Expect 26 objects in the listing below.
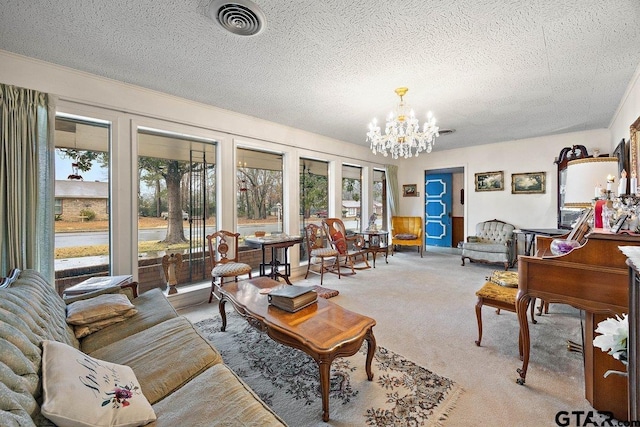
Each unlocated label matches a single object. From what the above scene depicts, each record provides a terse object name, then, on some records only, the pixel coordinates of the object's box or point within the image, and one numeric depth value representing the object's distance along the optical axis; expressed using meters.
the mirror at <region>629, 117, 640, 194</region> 2.61
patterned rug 1.59
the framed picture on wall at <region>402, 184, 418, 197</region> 7.03
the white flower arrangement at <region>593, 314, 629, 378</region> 1.03
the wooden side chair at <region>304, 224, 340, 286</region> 4.52
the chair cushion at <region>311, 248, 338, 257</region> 4.47
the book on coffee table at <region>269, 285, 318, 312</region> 1.99
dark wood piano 1.52
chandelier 3.14
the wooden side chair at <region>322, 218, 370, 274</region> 4.88
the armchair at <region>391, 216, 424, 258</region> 6.42
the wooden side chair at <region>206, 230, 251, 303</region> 3.33
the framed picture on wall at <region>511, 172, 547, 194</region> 5.32
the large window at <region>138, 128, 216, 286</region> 3.27
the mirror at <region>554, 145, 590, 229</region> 4.48
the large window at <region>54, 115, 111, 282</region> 2.75
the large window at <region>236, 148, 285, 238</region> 4.20
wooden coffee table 1.56
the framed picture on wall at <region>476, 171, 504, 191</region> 5.77
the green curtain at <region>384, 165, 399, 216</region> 6.81
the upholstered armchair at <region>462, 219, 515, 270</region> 5.08
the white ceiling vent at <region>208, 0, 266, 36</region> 1.74
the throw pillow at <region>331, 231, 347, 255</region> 4.88
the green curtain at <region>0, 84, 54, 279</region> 2.26
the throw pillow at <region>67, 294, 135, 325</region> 1.77
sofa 0.89
